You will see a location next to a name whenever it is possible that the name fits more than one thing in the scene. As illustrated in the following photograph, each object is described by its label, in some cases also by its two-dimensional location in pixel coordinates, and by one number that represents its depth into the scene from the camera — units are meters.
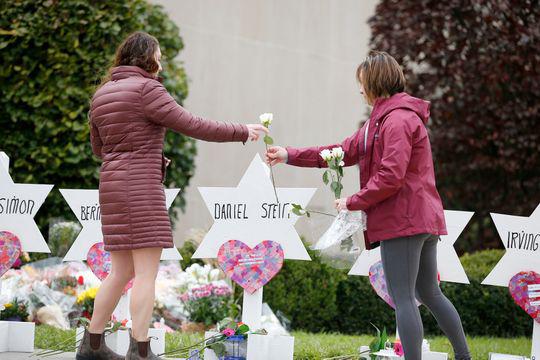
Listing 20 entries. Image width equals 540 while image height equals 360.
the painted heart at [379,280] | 9.50
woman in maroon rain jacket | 7.86
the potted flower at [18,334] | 9.95
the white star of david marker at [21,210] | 10.13
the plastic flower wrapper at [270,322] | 11.85
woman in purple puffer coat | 8.24
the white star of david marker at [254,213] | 9.45
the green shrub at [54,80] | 14.07
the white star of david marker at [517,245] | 9.23
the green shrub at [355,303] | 13.77
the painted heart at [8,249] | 10.02
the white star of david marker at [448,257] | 9.52
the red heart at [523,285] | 9.19
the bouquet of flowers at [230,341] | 9.02
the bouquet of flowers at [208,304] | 12.45
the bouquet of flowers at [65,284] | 12.43
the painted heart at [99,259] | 10.01
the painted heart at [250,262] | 9.39
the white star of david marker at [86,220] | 10.02
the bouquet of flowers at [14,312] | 11.52
